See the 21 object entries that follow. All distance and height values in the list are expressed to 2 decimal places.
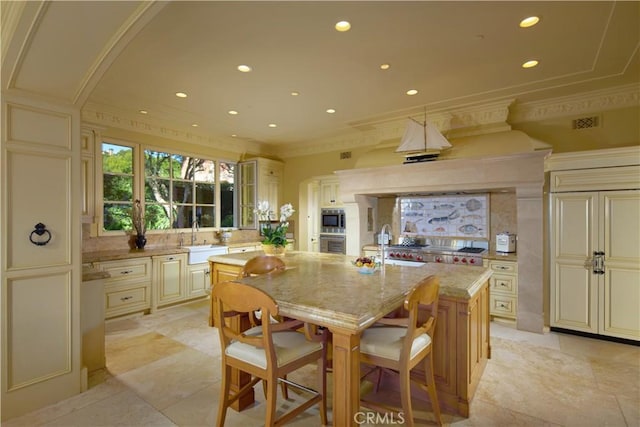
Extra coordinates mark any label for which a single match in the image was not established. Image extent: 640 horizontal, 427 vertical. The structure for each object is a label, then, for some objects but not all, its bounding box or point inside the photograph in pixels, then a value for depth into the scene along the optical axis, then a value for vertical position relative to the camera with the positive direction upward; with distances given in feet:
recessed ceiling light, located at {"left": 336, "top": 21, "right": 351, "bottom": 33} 7.93 +4.80
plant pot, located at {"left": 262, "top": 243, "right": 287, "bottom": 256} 11.21 -1.26
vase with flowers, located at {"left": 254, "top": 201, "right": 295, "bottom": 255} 11.18 -0.82
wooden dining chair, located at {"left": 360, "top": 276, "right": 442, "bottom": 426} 5.47 -2.49
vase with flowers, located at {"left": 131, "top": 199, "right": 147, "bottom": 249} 15.11 -0.42
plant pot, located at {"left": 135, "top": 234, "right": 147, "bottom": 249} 15.08 -1.27
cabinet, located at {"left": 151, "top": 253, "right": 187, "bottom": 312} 14.30 -3.06
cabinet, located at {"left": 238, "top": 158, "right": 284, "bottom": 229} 19.98 +1.78
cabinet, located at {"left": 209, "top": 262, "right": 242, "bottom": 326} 10.94 -2.06
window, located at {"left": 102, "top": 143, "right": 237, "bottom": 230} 14.96 +1.36
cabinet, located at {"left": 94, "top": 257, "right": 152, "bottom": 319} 12.85 -3.03
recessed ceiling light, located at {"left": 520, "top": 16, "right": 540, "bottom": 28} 7.80 +4.83
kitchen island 4.88 -1.67
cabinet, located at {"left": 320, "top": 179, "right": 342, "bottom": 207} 20.23 +1.37
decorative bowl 7.90 -1.42
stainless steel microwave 19.75 -0.47
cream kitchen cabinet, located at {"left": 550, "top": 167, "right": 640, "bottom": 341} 10.76 -1.45
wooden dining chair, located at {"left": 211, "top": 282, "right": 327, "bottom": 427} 5.05 -2.46
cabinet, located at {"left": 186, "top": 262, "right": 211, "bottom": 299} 15.66 -3.34
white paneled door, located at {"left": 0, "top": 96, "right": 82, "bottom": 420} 6.68 -0.90
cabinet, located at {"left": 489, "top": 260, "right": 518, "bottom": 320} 12.53 -3.09
